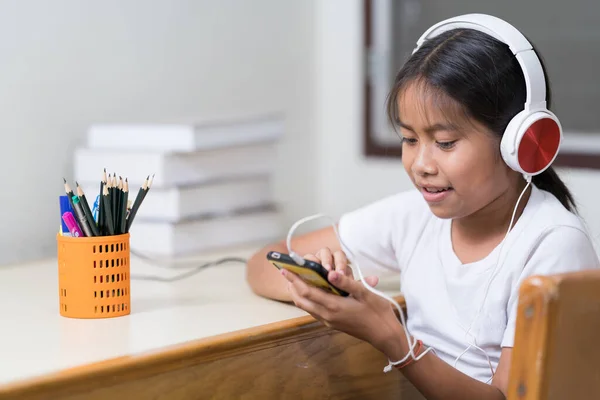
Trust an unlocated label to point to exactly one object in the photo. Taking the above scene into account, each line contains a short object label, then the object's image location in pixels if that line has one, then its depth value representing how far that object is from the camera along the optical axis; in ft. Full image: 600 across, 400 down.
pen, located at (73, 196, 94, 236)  6.34
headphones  6.07
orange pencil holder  6.30
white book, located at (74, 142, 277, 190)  7.56
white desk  5.77
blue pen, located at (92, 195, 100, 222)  6.38
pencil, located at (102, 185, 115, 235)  6.32
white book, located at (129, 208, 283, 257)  7.65
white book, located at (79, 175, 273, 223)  7.63
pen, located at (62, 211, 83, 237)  6.36
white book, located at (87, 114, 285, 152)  7.59
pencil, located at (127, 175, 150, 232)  6.44
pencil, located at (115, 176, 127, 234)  6.35
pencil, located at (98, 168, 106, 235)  6.34
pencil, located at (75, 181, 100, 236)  6.32
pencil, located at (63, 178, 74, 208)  6.33
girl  6.02
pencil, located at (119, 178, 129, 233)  6.36
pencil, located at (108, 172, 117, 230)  6.33
